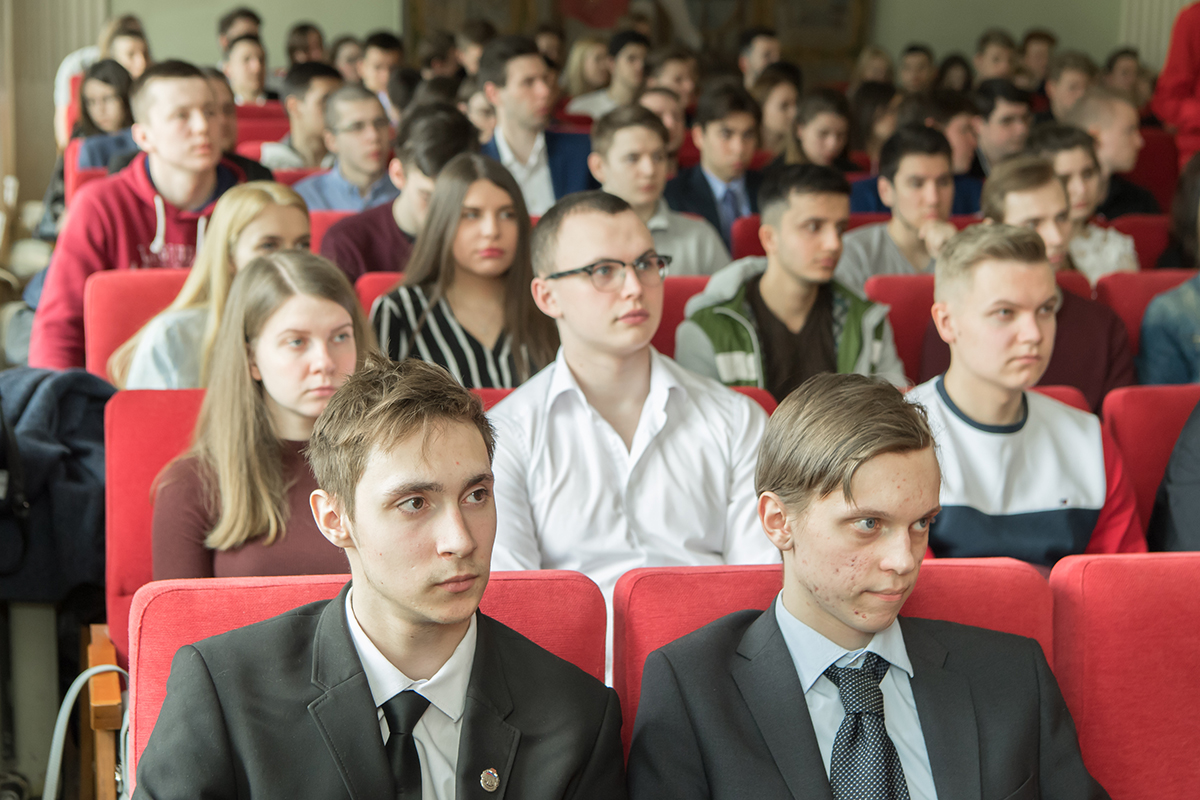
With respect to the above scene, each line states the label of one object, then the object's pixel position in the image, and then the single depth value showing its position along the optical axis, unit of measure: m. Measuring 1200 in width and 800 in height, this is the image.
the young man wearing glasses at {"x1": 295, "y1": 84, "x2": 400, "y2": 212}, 4.20
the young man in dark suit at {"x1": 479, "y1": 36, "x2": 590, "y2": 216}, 4.48
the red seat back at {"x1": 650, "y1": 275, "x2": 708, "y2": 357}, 2.87
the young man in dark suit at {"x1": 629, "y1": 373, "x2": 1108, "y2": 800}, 1.25
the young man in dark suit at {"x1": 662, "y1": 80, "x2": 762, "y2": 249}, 4.58
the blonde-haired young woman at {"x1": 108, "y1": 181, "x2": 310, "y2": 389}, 2.42
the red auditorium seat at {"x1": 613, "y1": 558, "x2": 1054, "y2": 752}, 1.38
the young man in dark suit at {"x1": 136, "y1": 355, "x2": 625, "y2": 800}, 1.12
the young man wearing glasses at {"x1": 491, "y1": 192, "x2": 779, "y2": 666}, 1.88
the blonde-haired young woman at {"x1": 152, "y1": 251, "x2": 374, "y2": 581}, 1.76
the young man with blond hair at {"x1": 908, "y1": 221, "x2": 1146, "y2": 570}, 1.96
